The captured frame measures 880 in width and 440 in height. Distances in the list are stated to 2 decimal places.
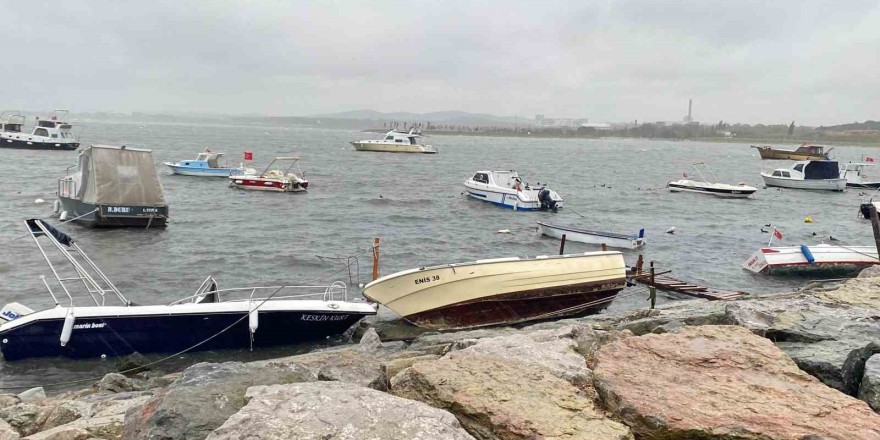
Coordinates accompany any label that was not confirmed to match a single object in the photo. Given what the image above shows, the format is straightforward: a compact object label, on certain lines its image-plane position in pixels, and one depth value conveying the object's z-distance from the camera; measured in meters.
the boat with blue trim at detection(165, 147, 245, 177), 48.06
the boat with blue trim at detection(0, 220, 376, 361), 11.84
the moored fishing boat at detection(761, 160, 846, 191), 53.05
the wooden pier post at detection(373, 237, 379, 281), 16.30
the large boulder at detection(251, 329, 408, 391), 6.66
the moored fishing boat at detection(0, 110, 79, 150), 64.75
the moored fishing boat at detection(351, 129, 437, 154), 90.94
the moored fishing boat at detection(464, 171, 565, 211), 36.06
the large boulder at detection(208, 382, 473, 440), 4.00
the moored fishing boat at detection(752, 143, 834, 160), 67.31
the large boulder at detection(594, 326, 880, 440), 4.44
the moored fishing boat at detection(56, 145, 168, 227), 24.67
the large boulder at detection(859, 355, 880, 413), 5.22
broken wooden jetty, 16.86
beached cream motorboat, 13.70
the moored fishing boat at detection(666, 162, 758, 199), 45.88
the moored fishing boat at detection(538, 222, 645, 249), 25.23
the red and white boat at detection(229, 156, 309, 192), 40.56
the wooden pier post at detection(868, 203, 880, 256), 16.97
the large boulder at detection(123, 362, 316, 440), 4.53
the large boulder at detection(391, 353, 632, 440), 4.40
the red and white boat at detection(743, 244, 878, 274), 20.22
